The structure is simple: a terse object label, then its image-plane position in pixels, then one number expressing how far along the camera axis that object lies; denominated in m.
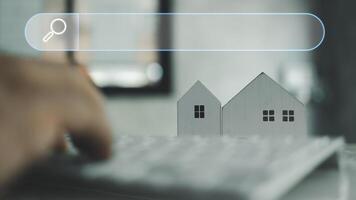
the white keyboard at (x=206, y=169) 0.33
